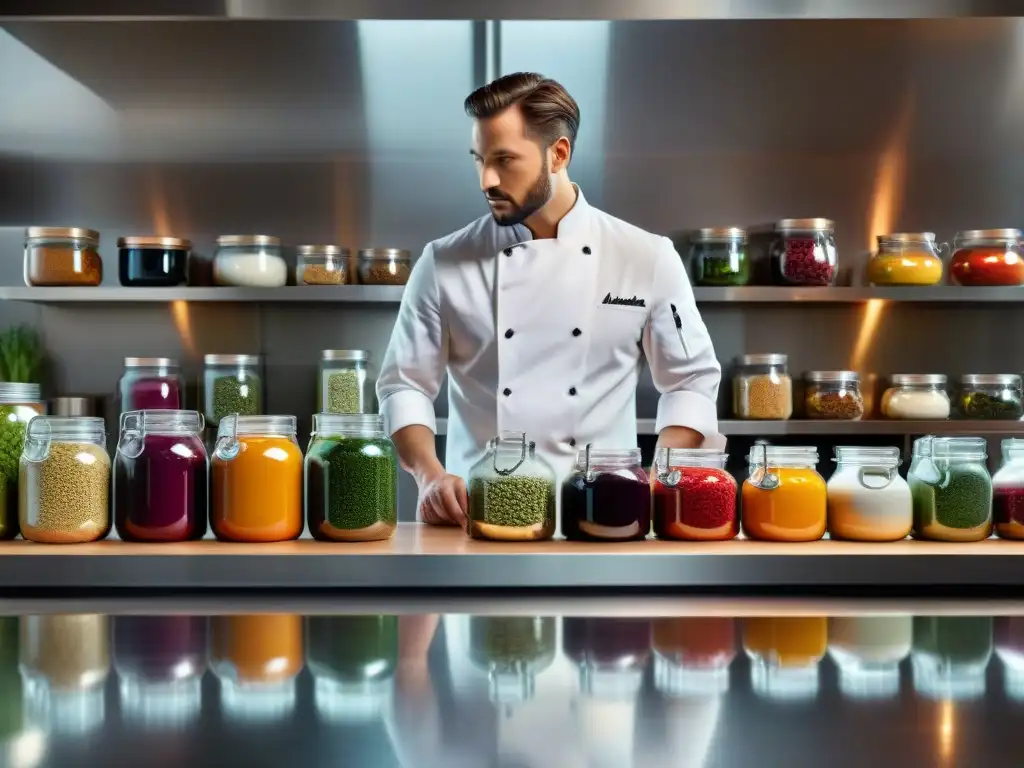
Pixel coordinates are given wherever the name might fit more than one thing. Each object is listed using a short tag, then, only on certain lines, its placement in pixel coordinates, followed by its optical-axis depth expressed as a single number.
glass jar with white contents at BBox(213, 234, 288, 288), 2.86
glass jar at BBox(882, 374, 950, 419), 2.90
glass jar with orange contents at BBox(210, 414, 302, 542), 1.25
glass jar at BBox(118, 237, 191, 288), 2.84
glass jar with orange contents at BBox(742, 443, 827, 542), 1.29
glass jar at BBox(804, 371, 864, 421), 2.89
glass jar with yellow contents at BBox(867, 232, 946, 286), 2.88
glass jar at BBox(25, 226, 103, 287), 2.81
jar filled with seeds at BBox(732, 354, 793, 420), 2.90
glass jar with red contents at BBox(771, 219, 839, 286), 2.87
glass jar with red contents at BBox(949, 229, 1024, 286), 2.88
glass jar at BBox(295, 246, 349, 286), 2.86
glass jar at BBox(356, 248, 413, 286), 2.87
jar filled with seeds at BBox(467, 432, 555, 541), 1.27
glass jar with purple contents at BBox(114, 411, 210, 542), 1.24
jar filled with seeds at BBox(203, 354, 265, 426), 2.89
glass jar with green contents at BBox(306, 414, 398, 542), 1.26
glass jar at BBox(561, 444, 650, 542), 1.28
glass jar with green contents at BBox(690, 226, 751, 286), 2.88
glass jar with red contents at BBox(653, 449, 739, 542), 1.29
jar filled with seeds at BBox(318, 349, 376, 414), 2.91
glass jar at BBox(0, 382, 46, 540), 1.28
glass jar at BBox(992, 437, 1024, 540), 1.32
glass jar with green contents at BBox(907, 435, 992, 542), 1.30
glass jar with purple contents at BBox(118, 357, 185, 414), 2.85
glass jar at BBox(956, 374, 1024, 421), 2.92
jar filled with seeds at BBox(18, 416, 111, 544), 1.22
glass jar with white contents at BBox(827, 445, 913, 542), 1.30
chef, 2.21
